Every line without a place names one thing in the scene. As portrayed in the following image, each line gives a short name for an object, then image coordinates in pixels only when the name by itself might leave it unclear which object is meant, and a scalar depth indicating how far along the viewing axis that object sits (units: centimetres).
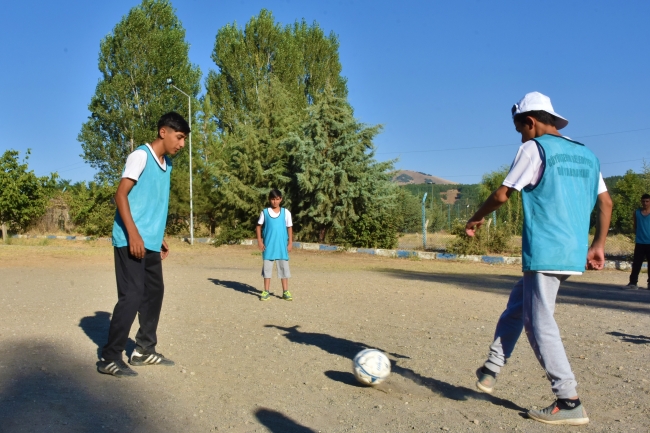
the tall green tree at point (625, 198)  2355
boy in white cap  390
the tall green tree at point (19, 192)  2931
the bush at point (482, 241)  2134
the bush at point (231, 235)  2762
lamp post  2844
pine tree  2412
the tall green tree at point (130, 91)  3891
